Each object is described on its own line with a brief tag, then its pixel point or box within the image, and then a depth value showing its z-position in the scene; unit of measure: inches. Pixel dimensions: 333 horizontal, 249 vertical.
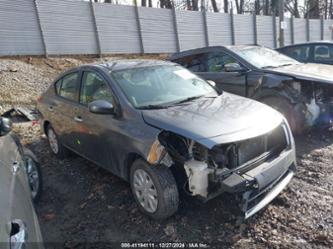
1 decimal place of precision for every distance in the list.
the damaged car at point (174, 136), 127.3
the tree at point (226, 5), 1461.9
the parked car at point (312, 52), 332.5
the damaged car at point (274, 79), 219.1
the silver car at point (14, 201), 67.6
